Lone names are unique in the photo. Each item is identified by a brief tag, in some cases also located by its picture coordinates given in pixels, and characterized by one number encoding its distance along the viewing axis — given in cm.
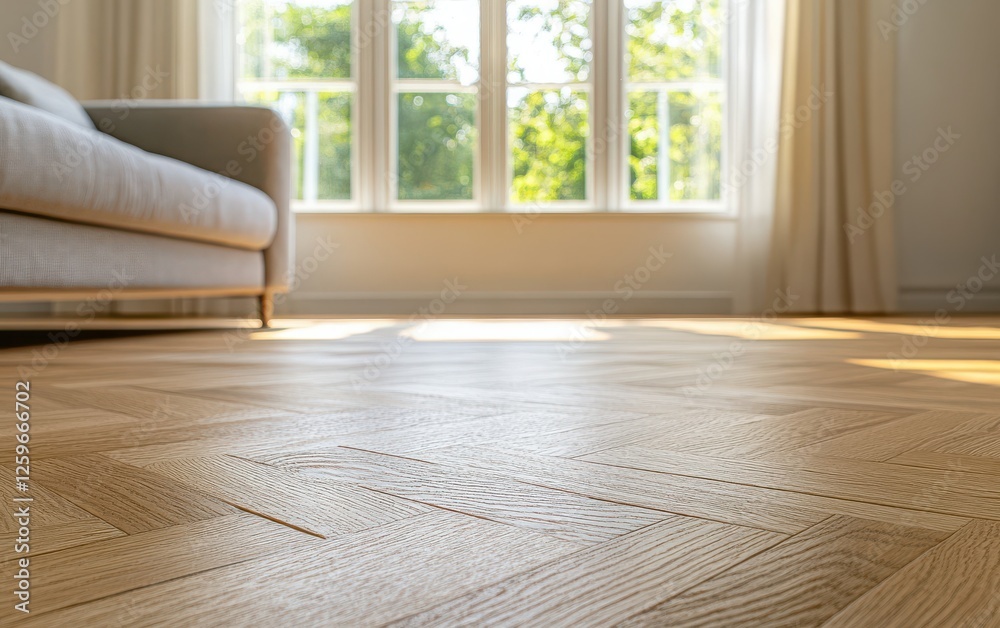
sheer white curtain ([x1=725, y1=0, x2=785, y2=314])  328
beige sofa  140
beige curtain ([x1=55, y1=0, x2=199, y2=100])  329
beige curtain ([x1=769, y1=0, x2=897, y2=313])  324
